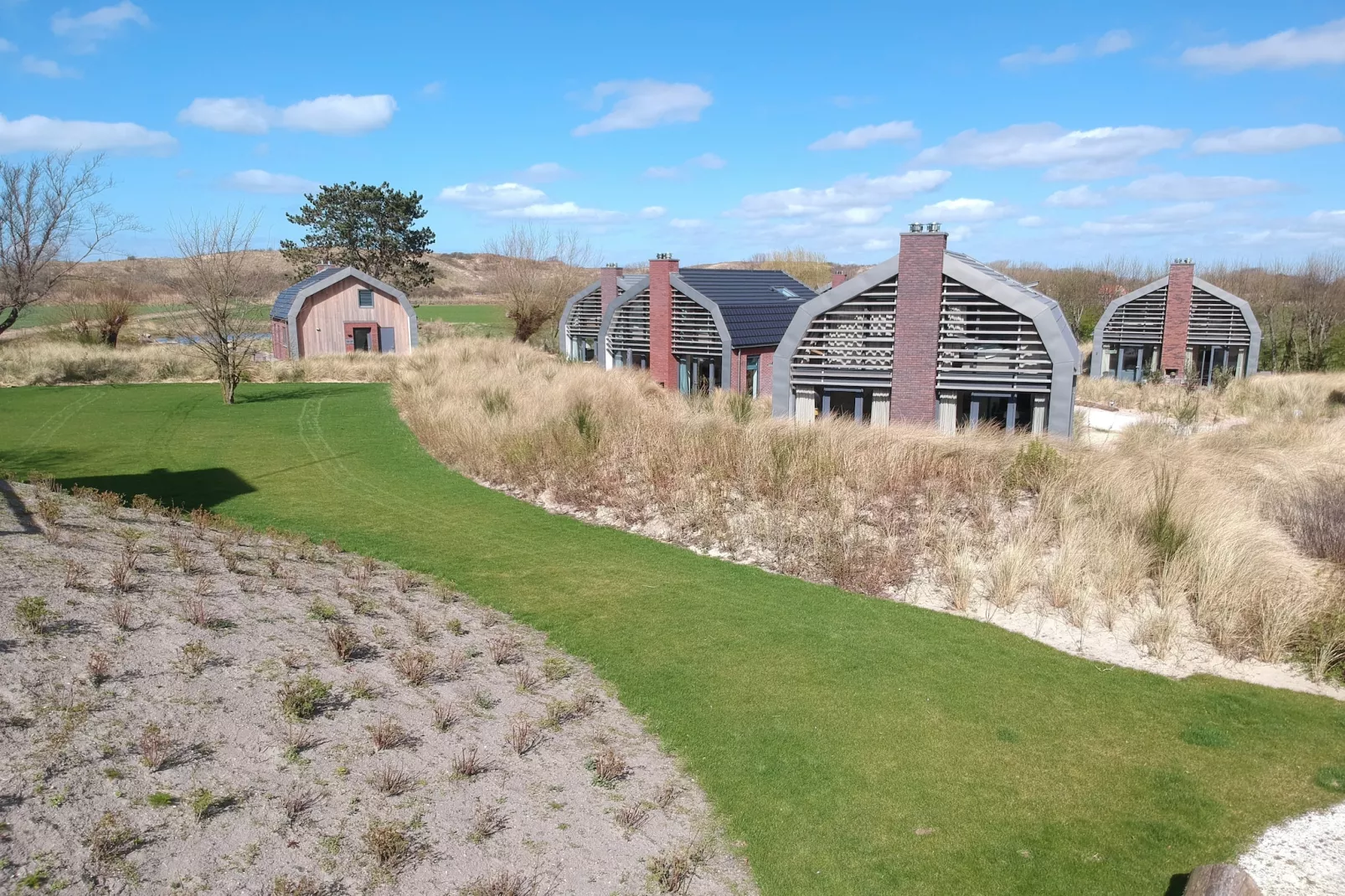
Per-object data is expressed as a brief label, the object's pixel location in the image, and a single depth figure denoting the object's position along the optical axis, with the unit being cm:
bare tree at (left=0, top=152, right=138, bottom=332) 2452
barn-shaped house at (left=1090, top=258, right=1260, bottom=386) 2988
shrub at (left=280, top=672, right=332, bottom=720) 633
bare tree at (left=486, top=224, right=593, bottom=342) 4219
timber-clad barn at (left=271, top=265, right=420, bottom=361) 3578
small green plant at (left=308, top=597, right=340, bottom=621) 820
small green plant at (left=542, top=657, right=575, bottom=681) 796
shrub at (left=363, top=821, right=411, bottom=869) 507
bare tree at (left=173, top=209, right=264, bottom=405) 2422
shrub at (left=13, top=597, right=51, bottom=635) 660
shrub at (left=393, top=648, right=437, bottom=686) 730
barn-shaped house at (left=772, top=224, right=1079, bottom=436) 1670
